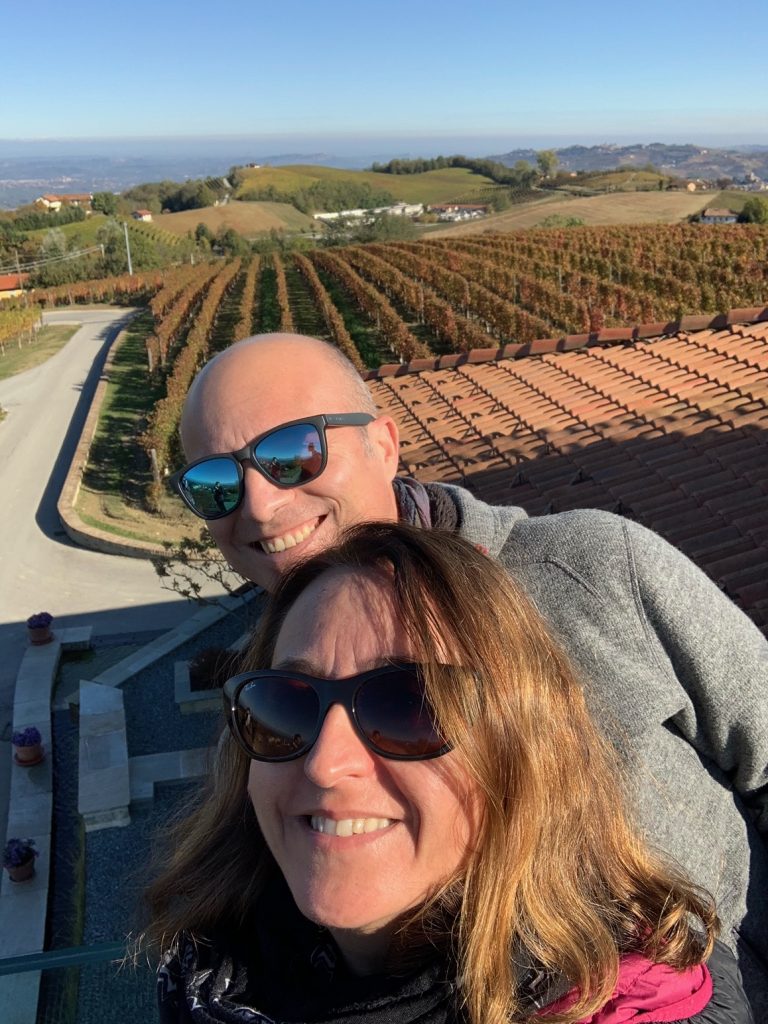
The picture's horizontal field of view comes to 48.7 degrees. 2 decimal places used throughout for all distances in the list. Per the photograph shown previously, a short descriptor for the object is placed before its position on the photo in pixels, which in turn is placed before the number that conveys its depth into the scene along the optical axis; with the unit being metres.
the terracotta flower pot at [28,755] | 6.83
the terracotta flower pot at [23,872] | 5.43
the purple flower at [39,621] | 8.99
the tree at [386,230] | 57.44
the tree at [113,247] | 55.00
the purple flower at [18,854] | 5.39
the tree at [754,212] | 42.81
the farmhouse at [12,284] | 50.29
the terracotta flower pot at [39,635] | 9.00
